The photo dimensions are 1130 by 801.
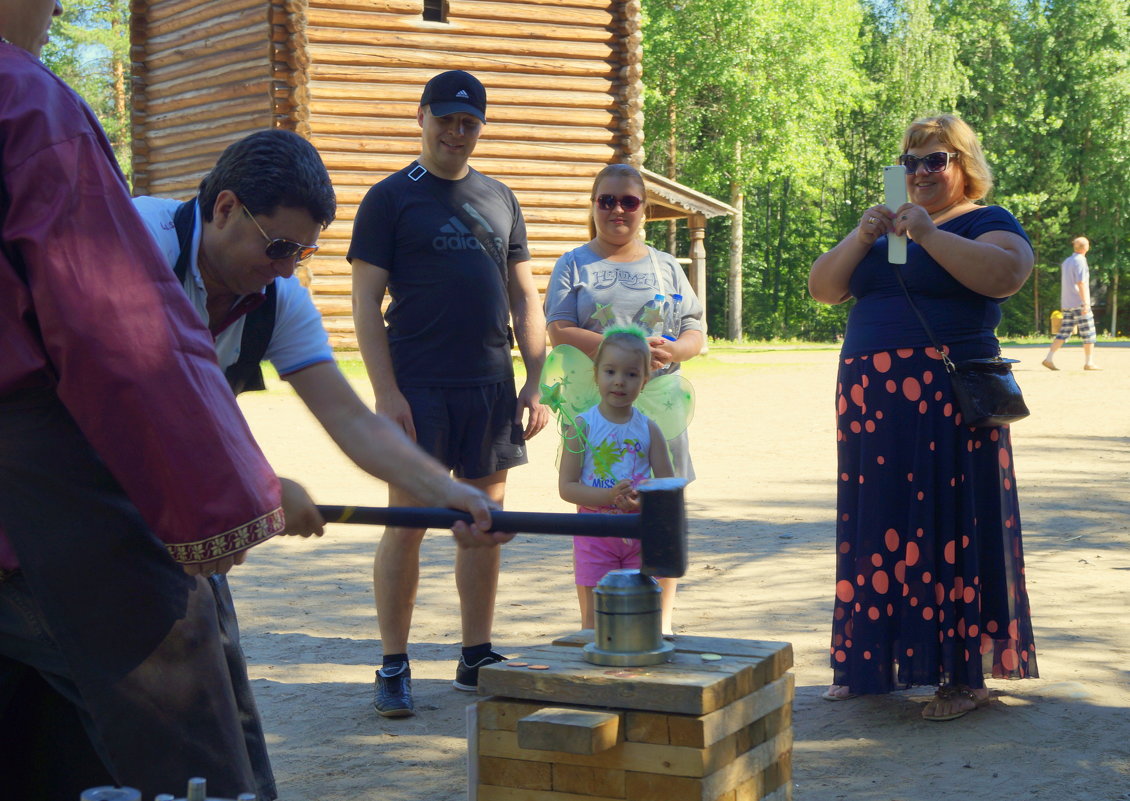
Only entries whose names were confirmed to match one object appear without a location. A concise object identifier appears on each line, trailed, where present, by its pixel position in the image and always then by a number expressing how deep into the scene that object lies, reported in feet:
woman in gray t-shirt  15.26
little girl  14.37
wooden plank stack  7.55
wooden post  88.07
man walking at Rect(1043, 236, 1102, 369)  61.21
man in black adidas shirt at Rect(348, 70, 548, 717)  14.43
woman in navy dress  13.56
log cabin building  55.06
